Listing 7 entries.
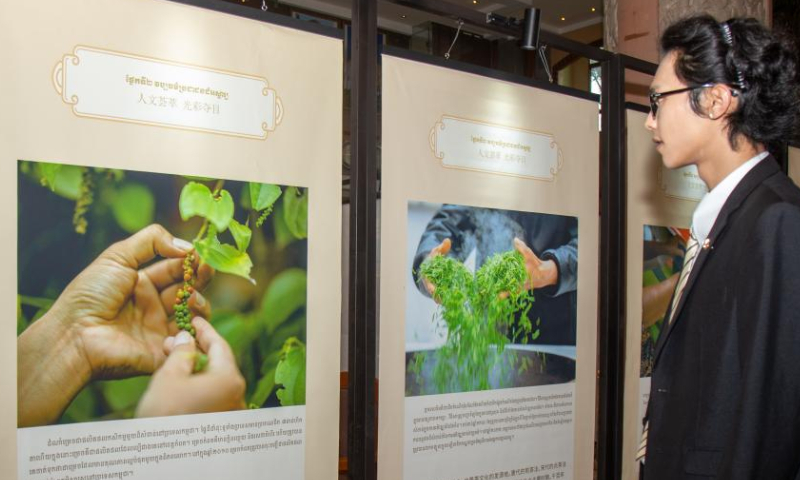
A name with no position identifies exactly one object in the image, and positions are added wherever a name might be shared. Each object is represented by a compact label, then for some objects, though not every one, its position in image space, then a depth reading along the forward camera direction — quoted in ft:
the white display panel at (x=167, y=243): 5.92
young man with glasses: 4.65
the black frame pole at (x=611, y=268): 10.45
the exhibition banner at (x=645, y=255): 10.78
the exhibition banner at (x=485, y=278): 8.11
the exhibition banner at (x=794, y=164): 13.60
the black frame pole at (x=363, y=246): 7.70
